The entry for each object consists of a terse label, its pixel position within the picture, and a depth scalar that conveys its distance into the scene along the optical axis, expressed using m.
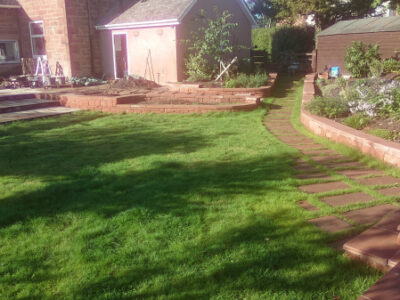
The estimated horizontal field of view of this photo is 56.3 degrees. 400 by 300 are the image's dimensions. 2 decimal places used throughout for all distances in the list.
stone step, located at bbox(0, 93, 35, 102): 12.45
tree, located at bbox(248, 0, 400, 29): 23.27
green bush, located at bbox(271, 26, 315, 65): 21.27
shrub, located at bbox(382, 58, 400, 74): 14.44
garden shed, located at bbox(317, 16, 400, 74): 15.37
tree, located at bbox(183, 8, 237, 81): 14.16
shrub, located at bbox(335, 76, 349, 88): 11.16
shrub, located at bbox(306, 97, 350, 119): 7.48
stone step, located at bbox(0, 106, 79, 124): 9.54
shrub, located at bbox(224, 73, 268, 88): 12.46
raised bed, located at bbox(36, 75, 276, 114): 10.06
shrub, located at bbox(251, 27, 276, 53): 24.52
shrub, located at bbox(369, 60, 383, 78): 12.80
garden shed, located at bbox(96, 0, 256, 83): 14.78
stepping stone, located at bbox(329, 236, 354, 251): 3.09
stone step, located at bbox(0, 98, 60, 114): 10.82
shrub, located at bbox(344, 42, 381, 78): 15.03
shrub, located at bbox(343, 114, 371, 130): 6.62
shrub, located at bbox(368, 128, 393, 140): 5.79
